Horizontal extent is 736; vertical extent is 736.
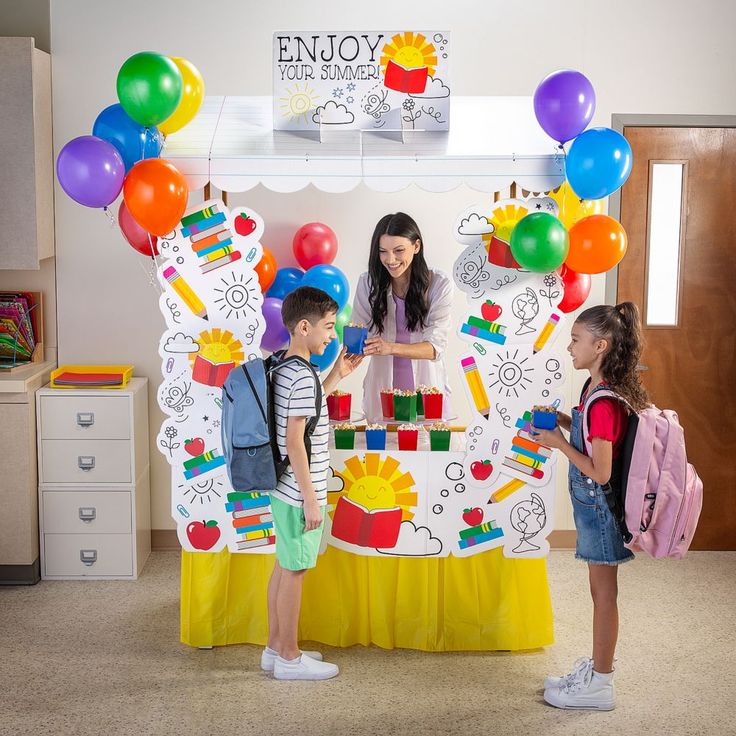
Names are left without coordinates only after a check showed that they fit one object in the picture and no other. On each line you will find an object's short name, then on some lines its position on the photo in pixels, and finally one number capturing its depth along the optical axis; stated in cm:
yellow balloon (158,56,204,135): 335
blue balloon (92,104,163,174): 342
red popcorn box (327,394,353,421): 370
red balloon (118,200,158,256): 357
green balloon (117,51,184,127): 316
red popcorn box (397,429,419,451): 355
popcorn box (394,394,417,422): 365
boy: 319
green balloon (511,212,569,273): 322
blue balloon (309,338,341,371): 407
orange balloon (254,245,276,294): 388
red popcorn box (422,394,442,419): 368
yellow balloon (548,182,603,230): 362
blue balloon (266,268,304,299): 410
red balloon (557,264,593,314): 362
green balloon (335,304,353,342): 405
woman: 367
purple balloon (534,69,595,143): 322
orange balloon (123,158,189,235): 321
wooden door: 464
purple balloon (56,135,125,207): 322
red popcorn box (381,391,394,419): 368
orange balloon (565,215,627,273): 334
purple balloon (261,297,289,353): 388
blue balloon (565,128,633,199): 320
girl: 303
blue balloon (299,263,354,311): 396
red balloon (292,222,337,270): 431
